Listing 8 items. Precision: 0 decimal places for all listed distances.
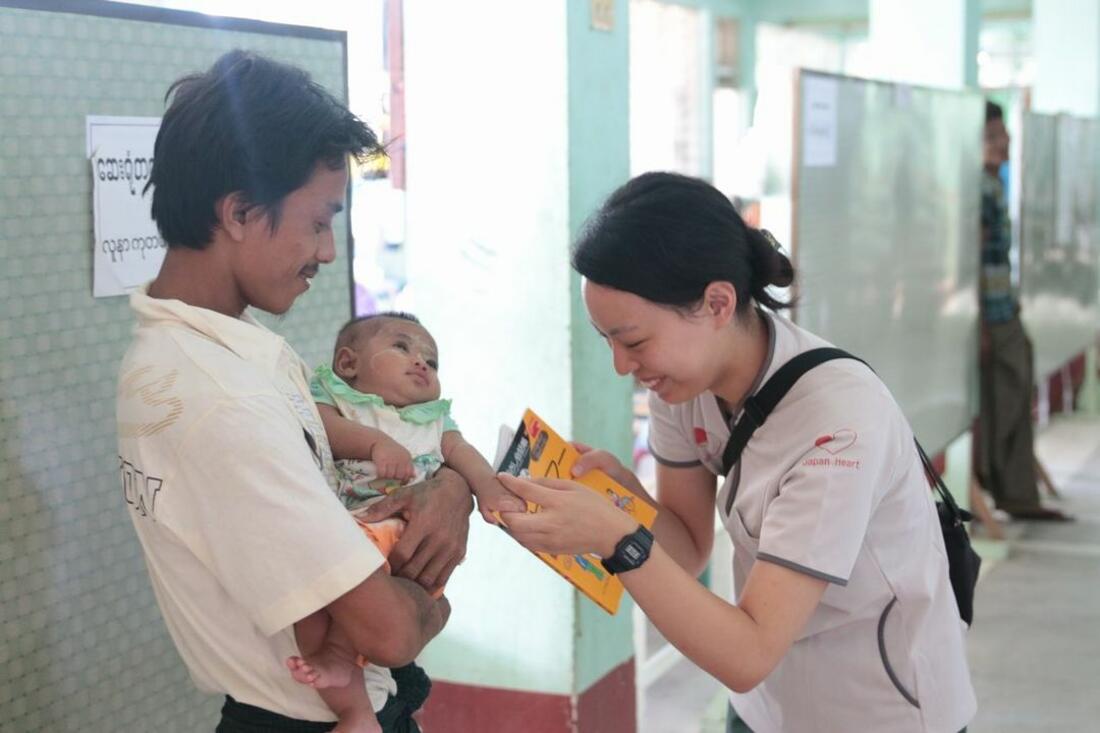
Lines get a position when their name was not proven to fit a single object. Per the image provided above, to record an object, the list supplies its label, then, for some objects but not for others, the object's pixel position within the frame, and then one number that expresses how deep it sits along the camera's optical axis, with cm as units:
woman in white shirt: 157
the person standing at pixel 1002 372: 543
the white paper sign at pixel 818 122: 333
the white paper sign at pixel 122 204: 180
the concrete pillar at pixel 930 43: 570
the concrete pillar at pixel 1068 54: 886
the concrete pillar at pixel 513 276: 283
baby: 140
